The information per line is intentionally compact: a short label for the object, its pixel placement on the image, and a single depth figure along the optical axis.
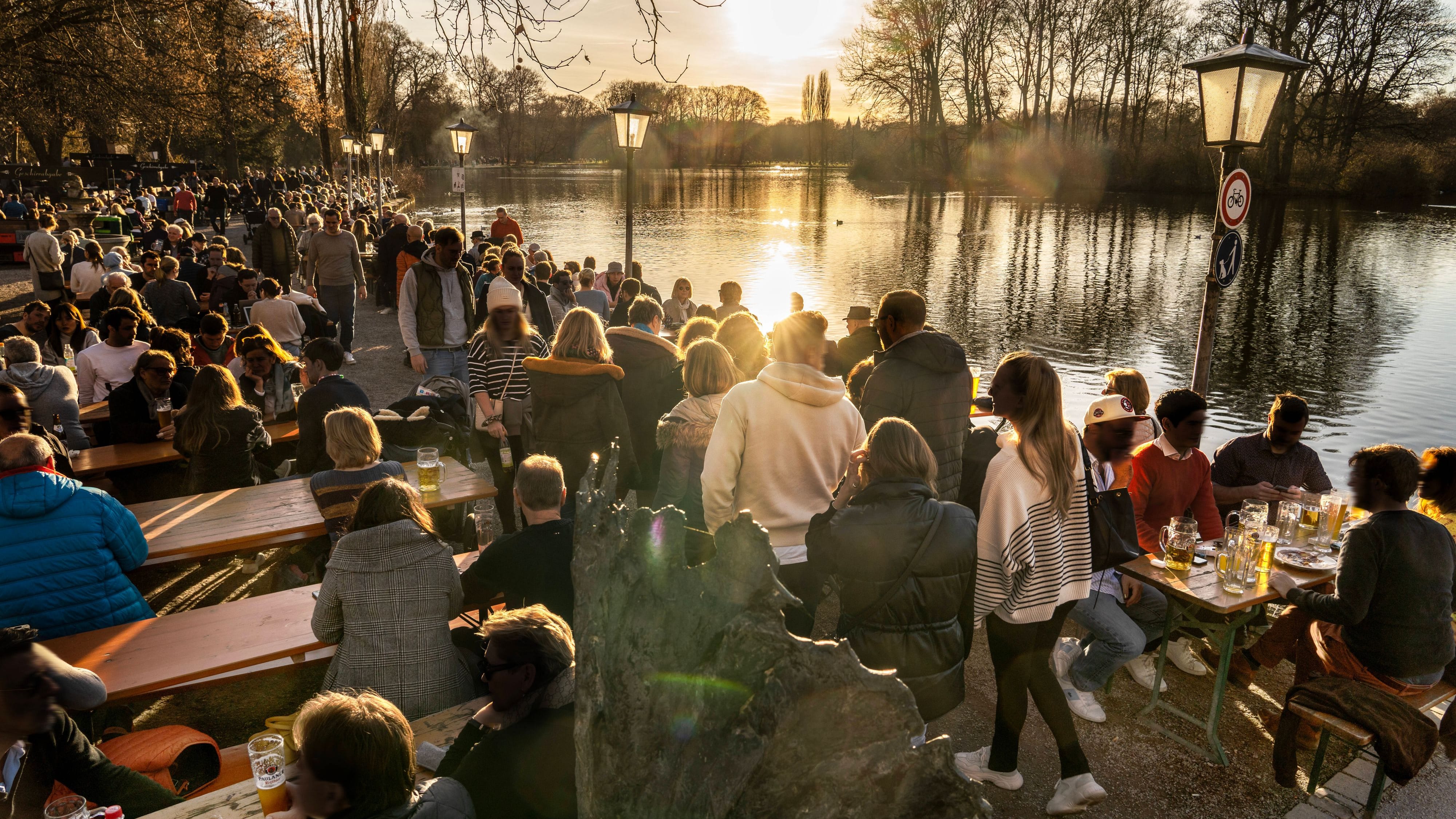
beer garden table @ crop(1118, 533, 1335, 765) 3.76
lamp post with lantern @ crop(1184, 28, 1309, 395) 5.58
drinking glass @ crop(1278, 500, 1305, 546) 4.47
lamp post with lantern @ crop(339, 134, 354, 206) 22.14
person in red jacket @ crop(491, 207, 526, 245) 13.65
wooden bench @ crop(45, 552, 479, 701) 3.20
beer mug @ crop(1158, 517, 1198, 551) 4.00
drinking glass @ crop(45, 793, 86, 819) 2.27
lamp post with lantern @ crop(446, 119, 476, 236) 14.40
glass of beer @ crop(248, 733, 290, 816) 2.34
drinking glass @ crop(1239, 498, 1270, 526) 4.07
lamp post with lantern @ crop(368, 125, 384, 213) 19.33
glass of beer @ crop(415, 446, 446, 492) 4.90
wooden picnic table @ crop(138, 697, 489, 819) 2.40
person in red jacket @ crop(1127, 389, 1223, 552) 4.36
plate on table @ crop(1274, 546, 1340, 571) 4.13
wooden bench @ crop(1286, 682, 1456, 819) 3.35
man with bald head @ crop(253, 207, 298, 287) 11.64
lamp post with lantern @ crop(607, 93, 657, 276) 9.43
